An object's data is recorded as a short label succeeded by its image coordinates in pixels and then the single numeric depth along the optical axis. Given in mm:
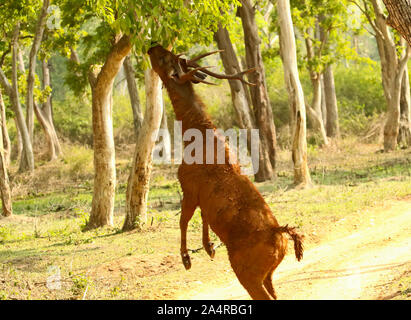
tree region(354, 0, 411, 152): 18406
